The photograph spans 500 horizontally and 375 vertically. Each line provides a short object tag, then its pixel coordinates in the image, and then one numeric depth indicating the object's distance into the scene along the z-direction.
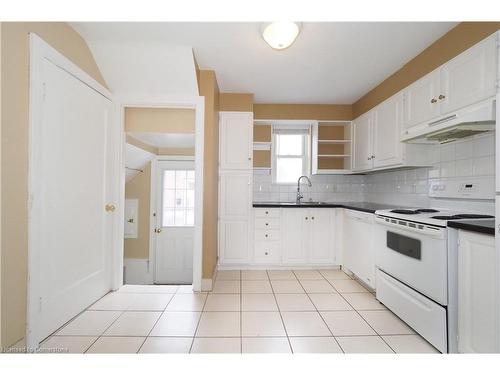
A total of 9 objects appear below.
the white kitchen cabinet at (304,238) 3.16
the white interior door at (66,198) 1.53
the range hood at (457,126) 1.49
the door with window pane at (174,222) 4.13
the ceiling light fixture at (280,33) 1.73
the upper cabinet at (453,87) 1.54
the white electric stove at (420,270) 1.47
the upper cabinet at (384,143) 2.37
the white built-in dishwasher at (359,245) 2.45
